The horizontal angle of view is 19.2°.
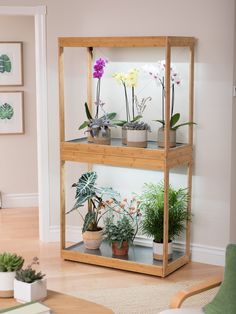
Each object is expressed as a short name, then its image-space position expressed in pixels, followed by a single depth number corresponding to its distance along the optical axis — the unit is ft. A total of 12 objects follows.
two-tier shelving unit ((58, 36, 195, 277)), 16.75
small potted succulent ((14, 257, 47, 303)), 11.81
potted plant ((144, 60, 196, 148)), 17.28
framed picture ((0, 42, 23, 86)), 23.89
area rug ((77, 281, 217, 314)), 15.20
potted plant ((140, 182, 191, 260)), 17.70
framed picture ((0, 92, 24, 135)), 24.11
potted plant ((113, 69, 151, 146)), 17.60
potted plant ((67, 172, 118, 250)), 18.22
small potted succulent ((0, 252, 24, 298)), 12.10
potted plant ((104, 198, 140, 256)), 17.97
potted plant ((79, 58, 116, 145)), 17.89
